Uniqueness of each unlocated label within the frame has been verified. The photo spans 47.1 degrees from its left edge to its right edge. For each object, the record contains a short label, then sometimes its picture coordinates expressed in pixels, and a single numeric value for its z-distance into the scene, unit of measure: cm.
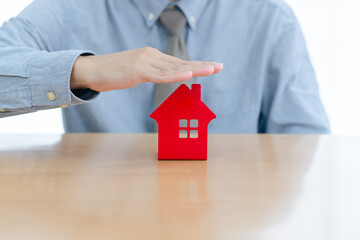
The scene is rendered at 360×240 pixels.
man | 131
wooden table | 40
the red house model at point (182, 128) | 69
